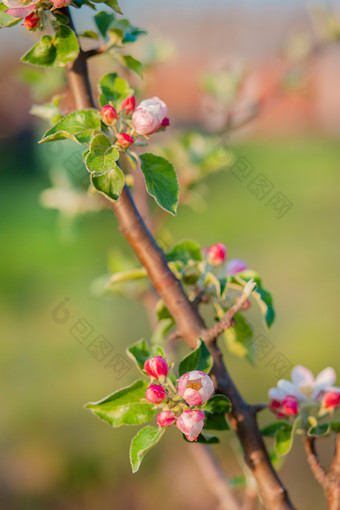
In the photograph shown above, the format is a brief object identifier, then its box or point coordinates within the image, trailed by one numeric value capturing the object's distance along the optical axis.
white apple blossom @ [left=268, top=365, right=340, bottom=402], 1.11
